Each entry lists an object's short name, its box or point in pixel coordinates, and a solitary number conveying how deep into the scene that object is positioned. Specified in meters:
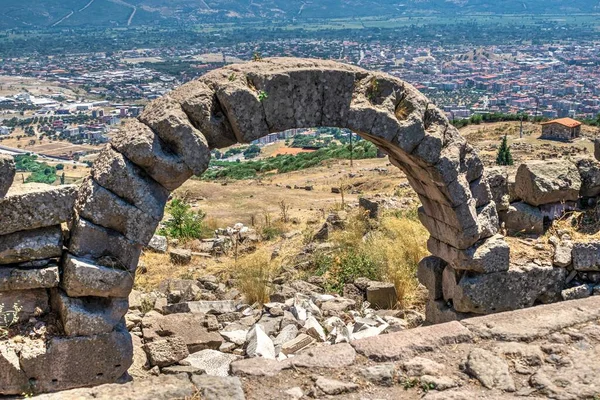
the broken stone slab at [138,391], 4.19
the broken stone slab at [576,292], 7.93
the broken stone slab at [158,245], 13.16
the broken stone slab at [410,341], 4.98
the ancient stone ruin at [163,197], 5.82
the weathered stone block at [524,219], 8.48
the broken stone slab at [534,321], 5.27
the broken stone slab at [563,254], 7.93
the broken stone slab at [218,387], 4.37
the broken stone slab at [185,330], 7.58
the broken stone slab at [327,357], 4.84
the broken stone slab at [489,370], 4.62
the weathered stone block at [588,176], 8.80
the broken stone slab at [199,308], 8.99
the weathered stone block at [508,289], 7.71
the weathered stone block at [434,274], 8.30
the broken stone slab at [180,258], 12.73
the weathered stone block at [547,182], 8.45
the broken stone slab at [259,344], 7.09
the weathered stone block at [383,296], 9.33
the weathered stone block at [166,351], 7.03
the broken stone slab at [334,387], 4.55
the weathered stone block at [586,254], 7.93
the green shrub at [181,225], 14.99
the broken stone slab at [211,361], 6.96
